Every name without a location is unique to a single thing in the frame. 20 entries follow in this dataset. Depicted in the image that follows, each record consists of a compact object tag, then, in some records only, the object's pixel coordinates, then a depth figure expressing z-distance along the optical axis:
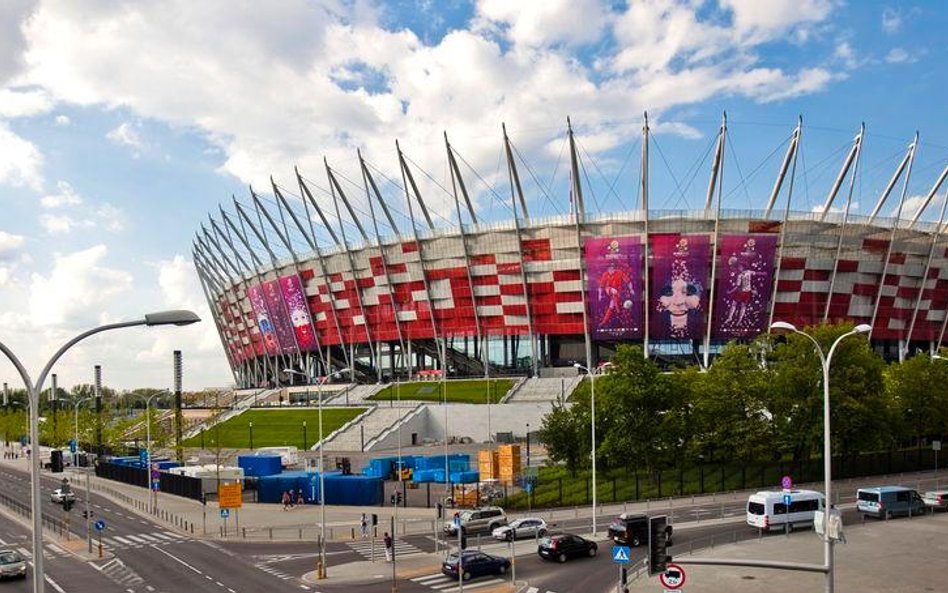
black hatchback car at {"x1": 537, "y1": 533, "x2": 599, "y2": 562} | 38.84
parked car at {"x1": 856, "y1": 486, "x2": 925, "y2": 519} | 47.62
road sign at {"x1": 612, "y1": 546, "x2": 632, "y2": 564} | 25.42
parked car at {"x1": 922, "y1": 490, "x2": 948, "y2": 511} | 50.88
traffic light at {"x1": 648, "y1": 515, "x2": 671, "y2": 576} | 20.73
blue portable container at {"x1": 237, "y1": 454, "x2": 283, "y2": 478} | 77.56
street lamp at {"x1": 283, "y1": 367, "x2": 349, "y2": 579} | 36.59
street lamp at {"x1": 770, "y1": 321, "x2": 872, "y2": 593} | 20.02
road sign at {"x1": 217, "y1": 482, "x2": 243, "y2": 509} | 49.96
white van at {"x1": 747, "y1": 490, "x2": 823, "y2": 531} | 43.28
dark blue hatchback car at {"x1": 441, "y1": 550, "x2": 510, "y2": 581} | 35.72
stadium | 118.00
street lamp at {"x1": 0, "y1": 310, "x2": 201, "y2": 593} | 15.57
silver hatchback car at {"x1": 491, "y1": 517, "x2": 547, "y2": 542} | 44.81
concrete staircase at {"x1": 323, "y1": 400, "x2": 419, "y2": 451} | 99.81
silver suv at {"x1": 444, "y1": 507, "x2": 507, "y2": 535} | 47.12
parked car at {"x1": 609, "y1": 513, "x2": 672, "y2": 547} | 42.06
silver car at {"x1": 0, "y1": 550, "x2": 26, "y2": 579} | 38.34
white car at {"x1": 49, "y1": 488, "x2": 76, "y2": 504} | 69.81
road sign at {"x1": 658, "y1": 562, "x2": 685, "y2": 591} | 20.84
